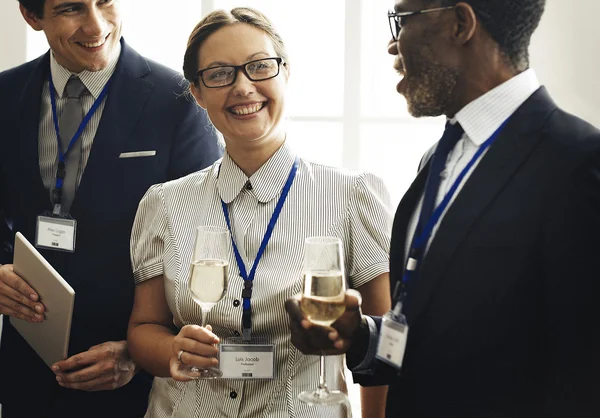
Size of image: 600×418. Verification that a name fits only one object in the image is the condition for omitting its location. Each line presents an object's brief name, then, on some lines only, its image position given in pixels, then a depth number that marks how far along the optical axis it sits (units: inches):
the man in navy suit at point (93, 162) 96.4
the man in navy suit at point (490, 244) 52.1
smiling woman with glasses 75.9
